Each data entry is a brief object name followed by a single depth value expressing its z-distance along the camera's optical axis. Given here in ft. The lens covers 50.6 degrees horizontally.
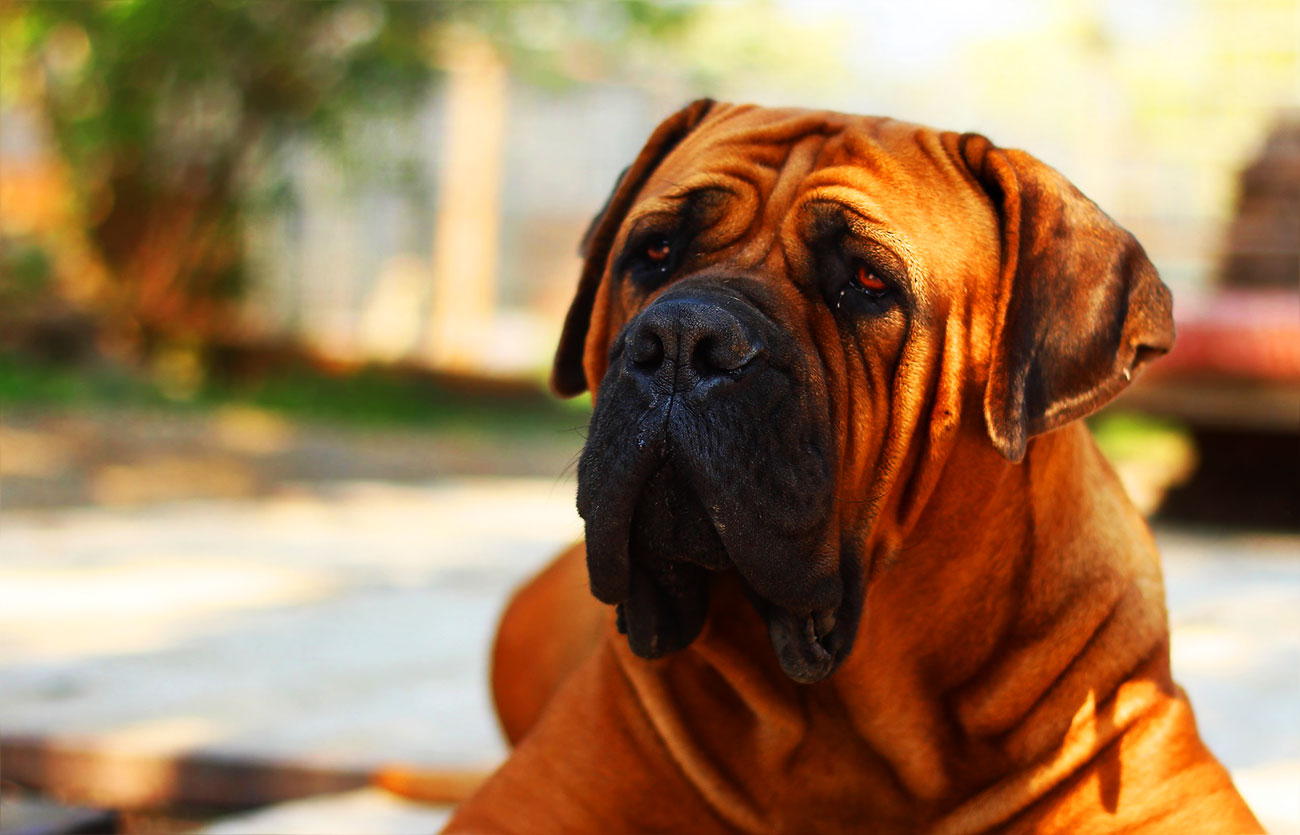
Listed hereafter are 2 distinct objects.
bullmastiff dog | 5.98
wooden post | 38.81
